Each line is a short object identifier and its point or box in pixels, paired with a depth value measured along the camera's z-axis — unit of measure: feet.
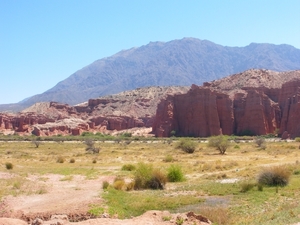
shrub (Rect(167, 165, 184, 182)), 86.63
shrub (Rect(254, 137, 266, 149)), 194.90
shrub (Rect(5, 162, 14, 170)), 115.03
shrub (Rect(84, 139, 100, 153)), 180.14
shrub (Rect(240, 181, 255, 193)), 69.92
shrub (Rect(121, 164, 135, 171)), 110.13
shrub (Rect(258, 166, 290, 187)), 72.54
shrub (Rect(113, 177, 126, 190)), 74.87
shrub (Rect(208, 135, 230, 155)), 169.07
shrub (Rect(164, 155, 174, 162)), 132.40
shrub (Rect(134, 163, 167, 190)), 76.35
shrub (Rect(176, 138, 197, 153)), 174.09
